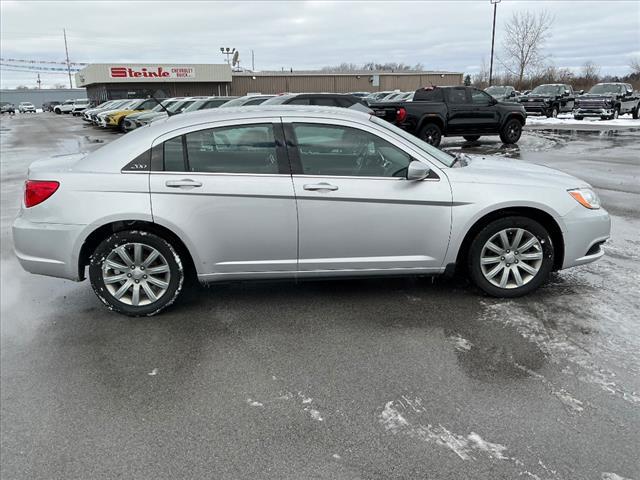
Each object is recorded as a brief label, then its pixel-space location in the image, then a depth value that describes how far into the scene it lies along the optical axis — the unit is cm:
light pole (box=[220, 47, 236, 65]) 6556
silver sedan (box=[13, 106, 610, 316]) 423
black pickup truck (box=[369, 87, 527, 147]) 1587
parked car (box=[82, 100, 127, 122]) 3611
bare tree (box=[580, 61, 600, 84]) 6339
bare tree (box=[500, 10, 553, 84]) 5281
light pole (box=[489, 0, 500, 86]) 4512
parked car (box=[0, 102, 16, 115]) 7319
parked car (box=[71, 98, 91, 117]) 5767
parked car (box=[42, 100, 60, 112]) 7719
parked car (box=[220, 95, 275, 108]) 1756
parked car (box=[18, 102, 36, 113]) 7806
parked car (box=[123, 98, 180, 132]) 2394
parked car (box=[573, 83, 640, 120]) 2697
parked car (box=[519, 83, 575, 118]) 3114
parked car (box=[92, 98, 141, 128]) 2979
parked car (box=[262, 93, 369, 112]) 1377
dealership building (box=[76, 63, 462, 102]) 5734
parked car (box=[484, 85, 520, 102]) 3366
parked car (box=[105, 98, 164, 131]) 2844
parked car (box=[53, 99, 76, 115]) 6450
